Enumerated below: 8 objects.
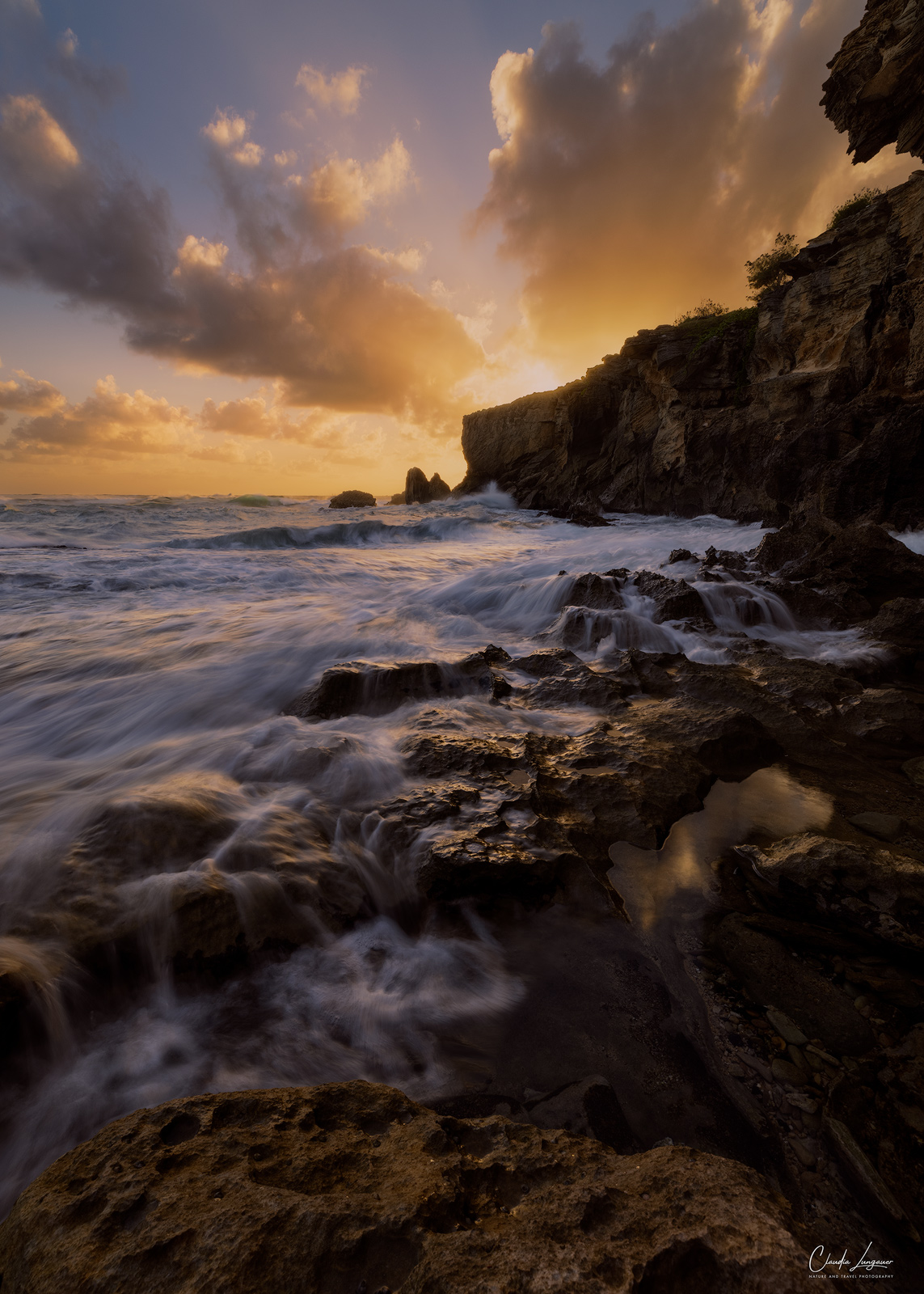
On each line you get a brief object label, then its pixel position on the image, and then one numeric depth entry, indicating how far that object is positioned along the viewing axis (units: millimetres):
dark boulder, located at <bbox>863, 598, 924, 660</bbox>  5781
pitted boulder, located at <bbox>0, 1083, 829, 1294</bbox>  950
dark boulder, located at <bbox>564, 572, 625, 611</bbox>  7449
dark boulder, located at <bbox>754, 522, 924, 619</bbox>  7176
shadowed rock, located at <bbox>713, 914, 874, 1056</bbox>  1849
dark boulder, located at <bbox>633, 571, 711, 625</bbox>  6828
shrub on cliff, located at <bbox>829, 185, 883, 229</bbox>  15219
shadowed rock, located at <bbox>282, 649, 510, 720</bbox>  4496
